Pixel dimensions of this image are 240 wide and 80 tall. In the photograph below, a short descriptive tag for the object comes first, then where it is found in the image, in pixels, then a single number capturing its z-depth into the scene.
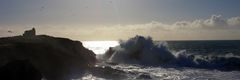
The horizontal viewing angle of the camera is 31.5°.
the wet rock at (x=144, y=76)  27.88
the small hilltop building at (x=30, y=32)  36.97
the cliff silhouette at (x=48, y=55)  26.55
